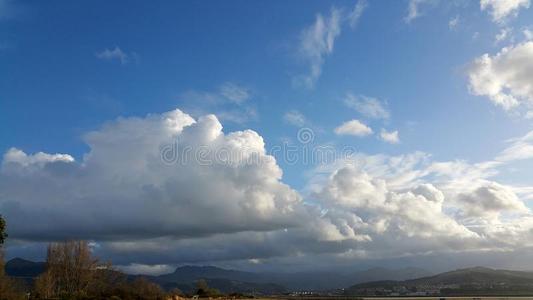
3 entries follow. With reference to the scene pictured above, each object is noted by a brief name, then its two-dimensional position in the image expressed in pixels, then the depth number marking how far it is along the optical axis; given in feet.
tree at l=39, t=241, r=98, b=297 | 476.54
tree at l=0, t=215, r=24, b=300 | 343.46
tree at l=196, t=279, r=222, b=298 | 608.43
